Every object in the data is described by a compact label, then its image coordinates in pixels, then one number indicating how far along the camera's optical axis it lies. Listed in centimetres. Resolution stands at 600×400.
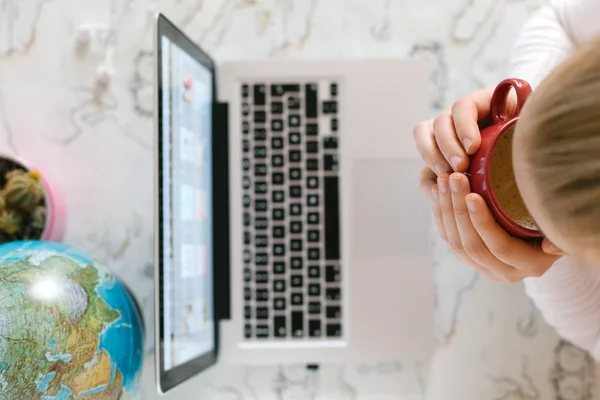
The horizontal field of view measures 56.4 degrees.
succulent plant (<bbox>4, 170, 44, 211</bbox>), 84
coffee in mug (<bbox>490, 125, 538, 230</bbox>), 50
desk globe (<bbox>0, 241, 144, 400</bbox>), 57
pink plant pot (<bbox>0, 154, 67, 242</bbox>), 86
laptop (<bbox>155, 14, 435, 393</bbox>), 84
